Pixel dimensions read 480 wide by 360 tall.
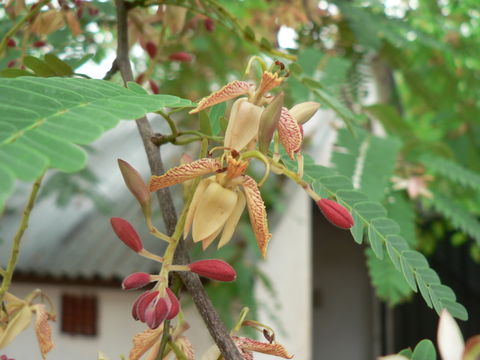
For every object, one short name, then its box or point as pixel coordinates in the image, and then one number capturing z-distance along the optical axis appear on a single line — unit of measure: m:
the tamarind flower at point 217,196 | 0.09
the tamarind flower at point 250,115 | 0.10
